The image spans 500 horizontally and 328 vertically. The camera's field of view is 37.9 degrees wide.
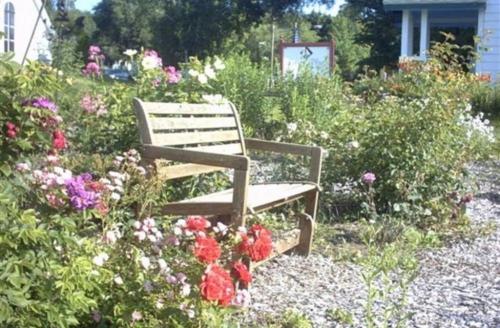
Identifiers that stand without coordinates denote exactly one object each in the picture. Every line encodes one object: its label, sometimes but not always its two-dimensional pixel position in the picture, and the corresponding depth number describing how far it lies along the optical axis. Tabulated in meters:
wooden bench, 3.47
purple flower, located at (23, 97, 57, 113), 2.47
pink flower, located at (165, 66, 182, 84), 6.09
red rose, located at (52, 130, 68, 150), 2.75
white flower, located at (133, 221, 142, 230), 2.69
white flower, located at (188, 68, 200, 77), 6.15
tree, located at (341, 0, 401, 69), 30.34
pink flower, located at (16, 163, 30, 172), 2.57
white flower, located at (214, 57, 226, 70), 6.43
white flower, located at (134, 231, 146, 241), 2.62
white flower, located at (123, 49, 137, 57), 6.32
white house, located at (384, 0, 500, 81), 21.71
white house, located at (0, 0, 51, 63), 23.06
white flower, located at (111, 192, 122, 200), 2.84
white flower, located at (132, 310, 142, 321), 2.37
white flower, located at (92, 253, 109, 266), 2.45
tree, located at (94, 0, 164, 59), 71.91
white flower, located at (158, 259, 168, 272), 2.49
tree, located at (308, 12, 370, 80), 47.09
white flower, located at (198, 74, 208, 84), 6.13
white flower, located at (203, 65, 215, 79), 6.22
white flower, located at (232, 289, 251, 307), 2.65
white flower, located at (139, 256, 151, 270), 2.49
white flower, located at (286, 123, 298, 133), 6.50
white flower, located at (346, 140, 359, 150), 5.54
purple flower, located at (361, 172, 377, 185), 4.99
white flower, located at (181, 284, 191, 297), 2.40
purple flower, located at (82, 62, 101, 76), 6.88
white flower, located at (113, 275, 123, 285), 2.48
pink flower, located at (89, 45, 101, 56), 7.01
